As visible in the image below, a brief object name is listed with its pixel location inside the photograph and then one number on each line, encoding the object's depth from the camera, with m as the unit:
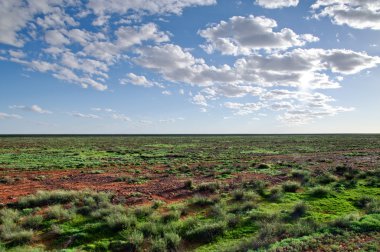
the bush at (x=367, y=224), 9.62
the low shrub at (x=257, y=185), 16.05
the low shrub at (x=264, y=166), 27.54
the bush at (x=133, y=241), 9.04
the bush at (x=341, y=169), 22.88
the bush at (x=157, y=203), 13.33
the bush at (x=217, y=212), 11.68
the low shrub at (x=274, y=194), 14.40
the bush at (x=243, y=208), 12.45
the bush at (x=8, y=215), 11.08
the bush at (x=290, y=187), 16.50
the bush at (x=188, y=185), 17.84
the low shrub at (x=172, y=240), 9.03
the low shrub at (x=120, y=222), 10.52
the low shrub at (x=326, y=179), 18.75
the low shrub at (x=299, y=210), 11.81
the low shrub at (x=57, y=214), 11.68
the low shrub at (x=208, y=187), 17.06
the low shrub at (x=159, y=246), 8.70
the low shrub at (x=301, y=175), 20.15
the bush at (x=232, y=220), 10.75
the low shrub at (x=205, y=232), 9.76
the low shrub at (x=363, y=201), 13.48
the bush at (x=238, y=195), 14.54
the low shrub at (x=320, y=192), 15.11
